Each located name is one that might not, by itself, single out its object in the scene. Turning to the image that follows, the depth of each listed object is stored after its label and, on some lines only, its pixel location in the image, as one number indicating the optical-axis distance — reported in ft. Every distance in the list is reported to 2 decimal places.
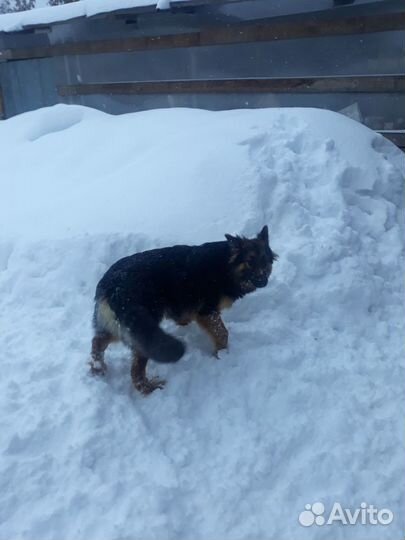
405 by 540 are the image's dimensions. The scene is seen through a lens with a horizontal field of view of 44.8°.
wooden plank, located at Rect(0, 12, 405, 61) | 27.07
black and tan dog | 12.57
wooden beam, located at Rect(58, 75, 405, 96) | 27.71
